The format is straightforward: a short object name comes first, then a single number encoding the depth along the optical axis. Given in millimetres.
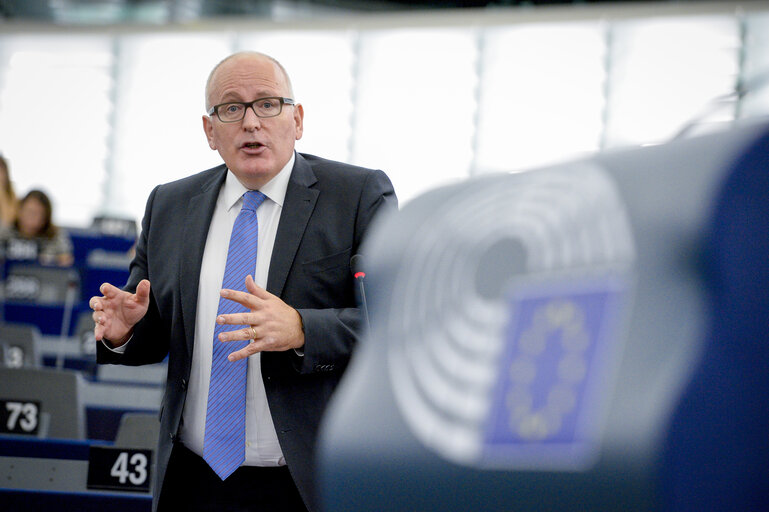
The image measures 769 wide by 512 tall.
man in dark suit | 3683
